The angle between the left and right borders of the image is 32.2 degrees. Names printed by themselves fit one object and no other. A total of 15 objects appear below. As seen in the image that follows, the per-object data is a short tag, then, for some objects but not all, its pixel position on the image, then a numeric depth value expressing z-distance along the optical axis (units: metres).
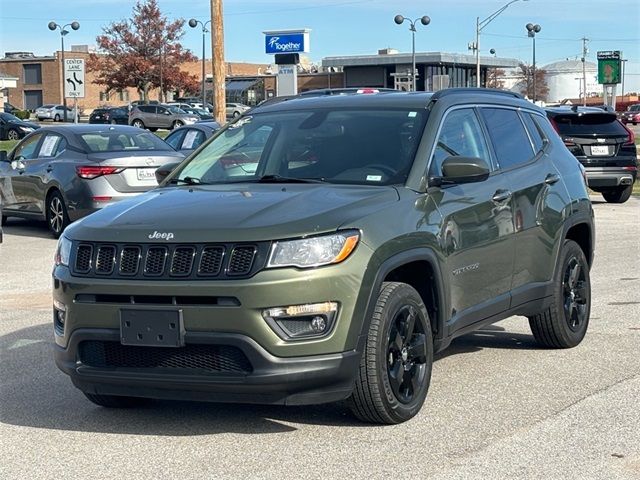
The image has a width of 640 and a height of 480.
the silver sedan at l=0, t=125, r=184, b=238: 14.97
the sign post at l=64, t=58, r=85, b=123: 26.50
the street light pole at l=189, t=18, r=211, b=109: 64.11
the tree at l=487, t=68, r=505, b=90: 105.59
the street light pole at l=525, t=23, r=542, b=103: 54.81
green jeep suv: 5.28
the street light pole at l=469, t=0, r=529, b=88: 57.43
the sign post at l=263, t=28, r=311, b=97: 32.47
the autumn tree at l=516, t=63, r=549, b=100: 107.86
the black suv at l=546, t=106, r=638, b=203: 19.58
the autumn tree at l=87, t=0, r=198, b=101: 79.75
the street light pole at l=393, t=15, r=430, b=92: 54.41
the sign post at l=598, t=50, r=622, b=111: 39.19
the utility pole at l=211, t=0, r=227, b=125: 24.88
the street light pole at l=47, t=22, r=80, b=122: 63.94
